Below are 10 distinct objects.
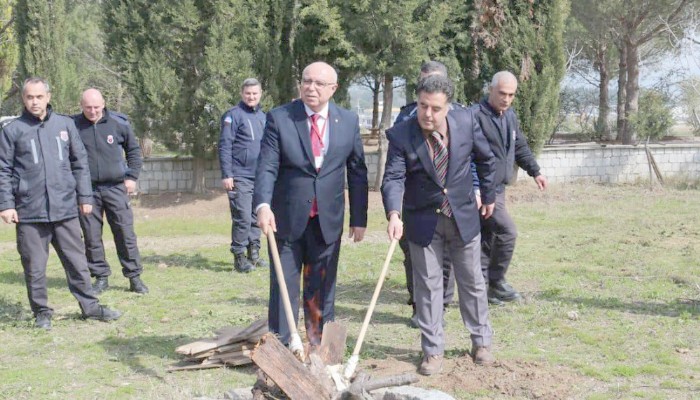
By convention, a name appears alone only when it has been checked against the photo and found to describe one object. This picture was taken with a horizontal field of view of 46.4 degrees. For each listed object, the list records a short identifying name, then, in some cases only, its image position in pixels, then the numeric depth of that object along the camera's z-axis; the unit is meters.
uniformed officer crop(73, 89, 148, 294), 8.01
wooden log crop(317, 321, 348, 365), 5.23
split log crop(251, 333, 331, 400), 4.59
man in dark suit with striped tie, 5.46
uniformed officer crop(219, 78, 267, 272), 9.16
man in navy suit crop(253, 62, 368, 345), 5.42
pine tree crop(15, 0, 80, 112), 18.75
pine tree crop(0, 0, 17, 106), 21.39
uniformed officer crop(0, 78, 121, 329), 6.68
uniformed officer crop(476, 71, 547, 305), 6.97
